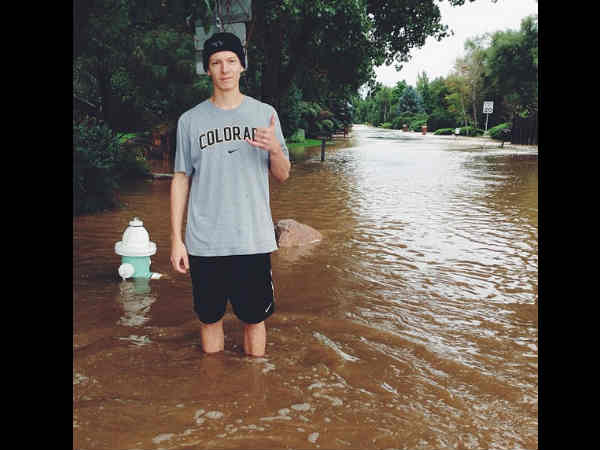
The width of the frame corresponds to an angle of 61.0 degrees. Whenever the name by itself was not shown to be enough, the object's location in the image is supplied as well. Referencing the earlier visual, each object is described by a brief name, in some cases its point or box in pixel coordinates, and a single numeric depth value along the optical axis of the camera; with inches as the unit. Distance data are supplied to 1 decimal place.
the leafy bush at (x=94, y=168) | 311.0
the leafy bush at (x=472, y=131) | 1914.4
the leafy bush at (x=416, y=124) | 2586.6
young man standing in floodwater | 108.0
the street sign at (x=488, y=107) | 1376.7
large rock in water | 256.8
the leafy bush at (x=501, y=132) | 1467.8
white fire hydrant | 183.5
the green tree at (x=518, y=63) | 1501.0
